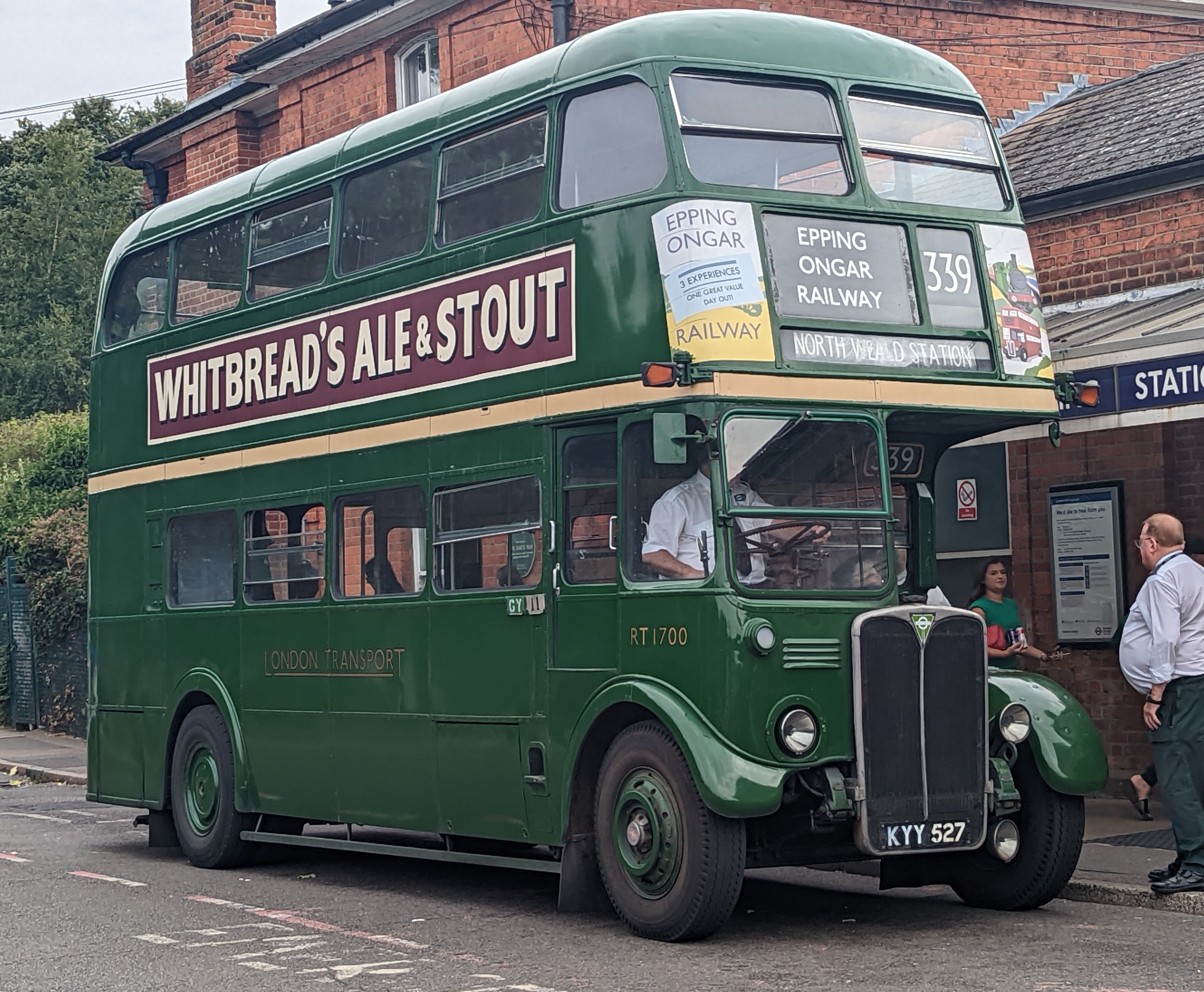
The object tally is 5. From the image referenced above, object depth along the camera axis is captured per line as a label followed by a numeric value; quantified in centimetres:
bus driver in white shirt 878
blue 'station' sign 1089
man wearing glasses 963
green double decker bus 877
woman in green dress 1323
